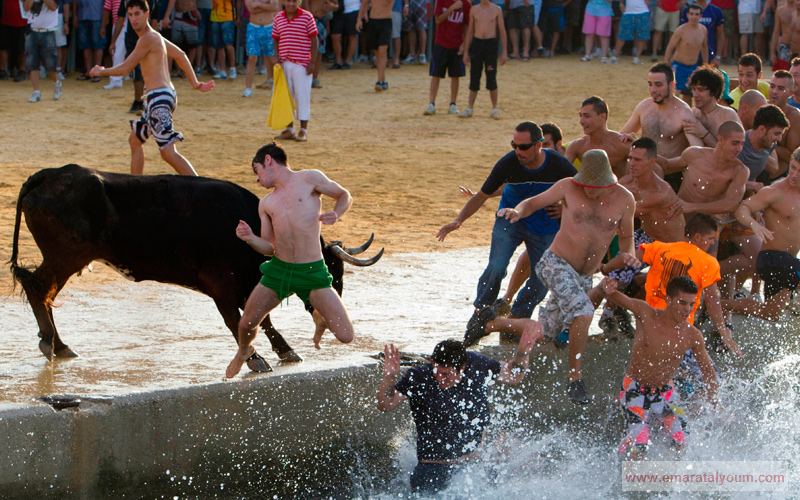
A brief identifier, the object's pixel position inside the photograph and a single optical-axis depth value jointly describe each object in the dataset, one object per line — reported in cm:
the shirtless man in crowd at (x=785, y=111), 1727
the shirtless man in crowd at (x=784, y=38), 3134
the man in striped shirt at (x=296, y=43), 2639
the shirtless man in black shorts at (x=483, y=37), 3105
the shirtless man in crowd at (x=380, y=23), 3497
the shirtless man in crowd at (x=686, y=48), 2756
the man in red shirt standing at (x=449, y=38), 3167
